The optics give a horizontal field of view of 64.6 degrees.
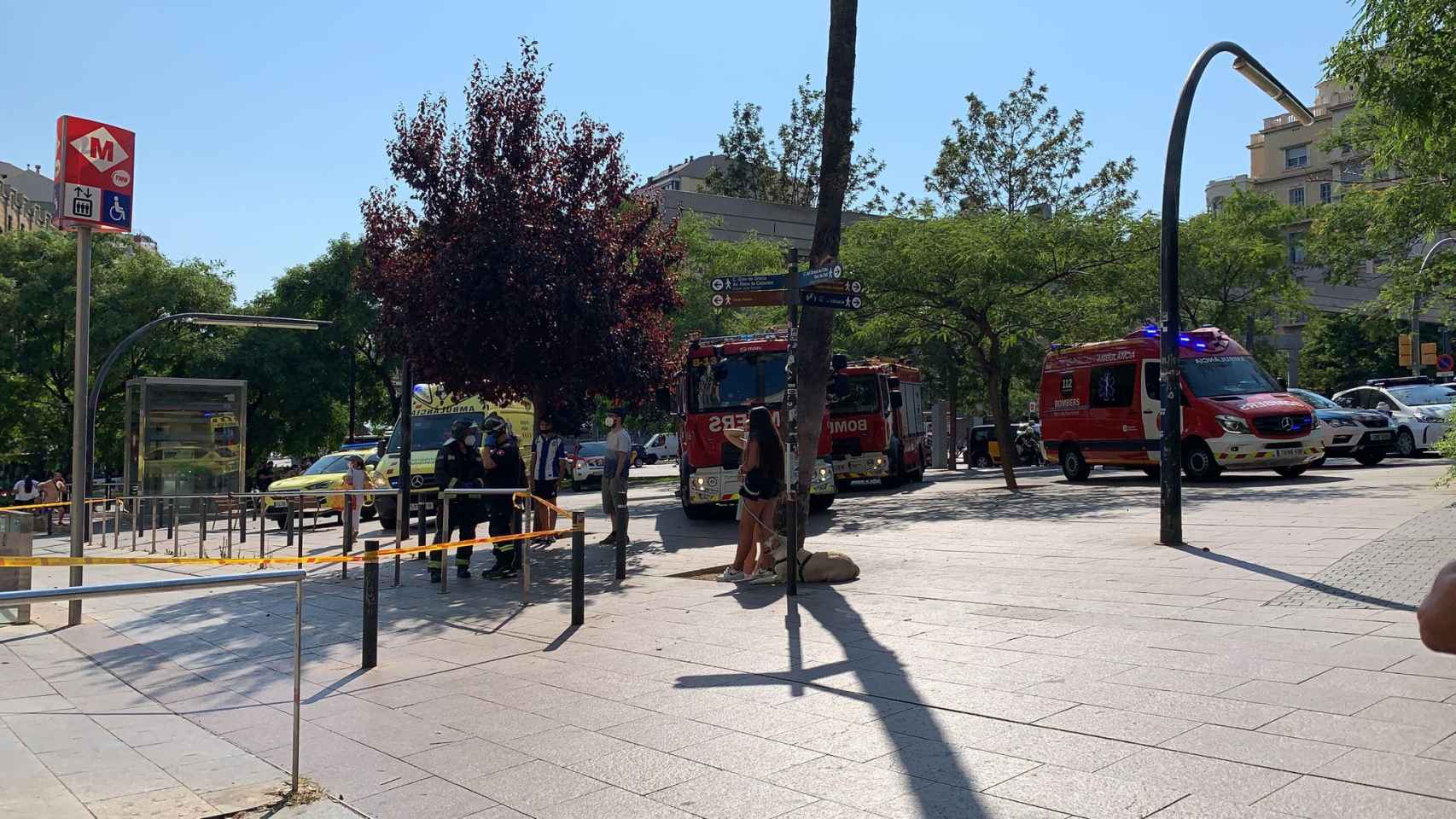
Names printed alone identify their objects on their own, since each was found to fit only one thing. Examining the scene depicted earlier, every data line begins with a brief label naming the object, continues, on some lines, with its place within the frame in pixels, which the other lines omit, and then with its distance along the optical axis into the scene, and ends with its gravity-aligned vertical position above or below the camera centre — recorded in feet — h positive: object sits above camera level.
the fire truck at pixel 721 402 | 59.06 +1.86
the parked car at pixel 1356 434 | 76.69 +0.36
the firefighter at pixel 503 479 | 39.63 -1.56
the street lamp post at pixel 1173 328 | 38.58 +3.77
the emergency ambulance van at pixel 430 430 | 68.18 +0.41
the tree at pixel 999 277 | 71.26 +10.27
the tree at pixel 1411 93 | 34.68 +11.89
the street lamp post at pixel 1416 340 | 98.24 +9.01
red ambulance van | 63.36 +1.64
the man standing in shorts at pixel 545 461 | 51.60 -1.08
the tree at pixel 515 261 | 50.31 +7.98
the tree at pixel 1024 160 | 138.00 +33.76
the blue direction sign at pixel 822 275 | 33.19 +4.70
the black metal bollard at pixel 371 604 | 24.49 -3.67
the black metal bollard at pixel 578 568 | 29.12 -3.39
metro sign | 32.40 +7.50
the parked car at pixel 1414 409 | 82.38 +2.20
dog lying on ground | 35.24 -4.00
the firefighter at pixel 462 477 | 40.11 -1.48
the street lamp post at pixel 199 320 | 73.87 +7.63
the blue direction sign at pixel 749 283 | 33.91 +4.60
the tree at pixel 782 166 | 164.14 +43.74
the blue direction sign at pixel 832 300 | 33.53 +4.04
